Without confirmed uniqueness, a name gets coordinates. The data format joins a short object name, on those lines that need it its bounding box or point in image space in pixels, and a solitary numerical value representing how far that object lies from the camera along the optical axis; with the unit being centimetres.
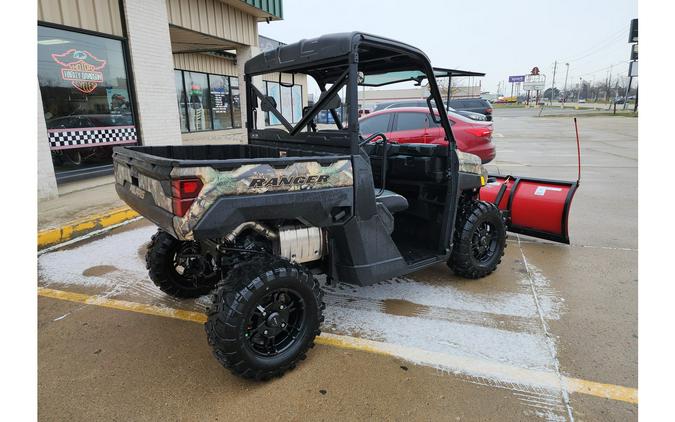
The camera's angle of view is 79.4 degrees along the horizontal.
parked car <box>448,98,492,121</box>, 2083
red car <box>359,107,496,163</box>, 818
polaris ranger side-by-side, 232
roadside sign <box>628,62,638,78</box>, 3405
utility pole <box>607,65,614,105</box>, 8231
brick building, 666
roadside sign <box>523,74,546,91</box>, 7306
